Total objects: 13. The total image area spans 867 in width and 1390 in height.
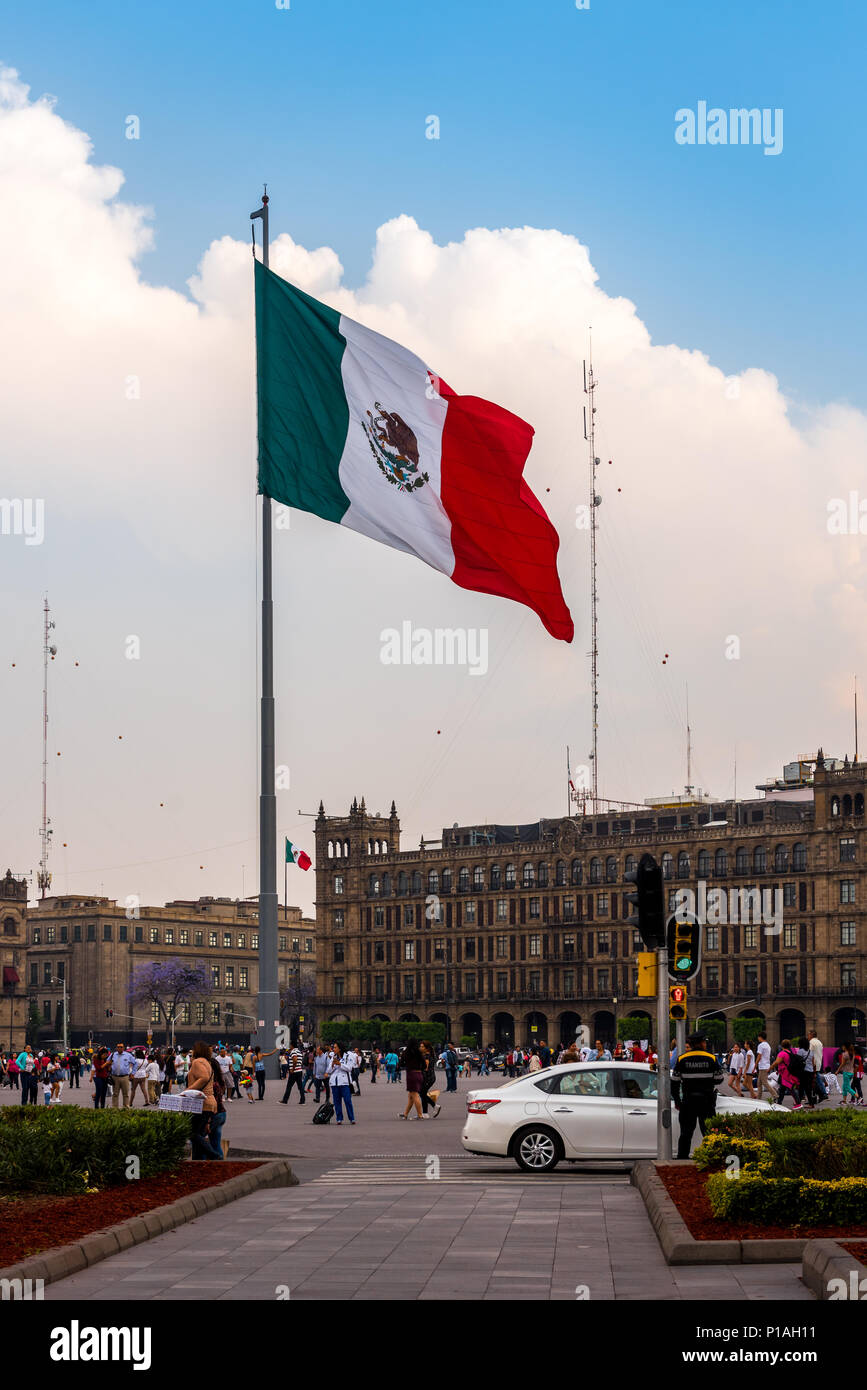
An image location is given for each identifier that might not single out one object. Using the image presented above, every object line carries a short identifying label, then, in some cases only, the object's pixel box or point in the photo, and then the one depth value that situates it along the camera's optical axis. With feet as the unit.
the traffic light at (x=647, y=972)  74.43
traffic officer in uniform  75.41
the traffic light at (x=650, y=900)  71.36
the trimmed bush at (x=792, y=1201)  46.42
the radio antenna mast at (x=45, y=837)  421.18
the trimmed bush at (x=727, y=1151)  55.98
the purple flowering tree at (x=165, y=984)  519.19
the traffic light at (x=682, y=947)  72.69
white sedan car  78.43
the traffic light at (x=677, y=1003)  77.72
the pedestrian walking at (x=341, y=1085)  122.52
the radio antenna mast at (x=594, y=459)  359.25
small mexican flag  279.98
